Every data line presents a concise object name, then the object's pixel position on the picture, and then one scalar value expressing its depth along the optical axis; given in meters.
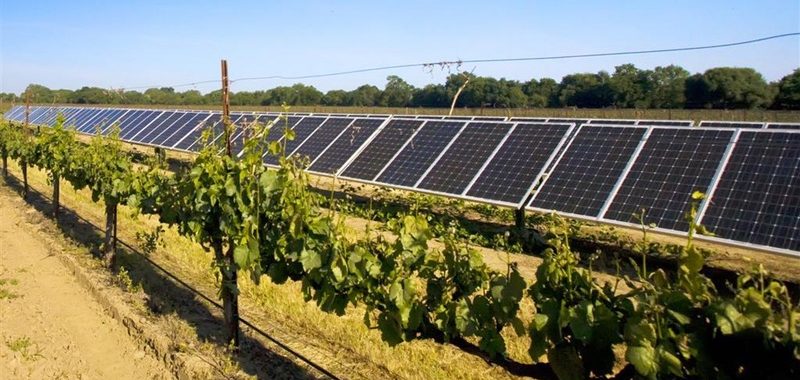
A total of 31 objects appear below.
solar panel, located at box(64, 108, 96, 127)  35.18
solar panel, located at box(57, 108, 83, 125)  37.03
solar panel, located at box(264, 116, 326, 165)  17.40
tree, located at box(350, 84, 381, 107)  89.38
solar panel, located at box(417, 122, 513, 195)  12.02
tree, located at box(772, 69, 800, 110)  47.28
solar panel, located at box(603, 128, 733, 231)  9.18
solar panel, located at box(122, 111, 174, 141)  24.78
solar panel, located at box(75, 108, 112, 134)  30.21
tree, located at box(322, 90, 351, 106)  92.94
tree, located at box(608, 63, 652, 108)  61.28
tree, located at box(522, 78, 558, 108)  71.06
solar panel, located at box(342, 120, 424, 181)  13.83
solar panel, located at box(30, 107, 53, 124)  38.17
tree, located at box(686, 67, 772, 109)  53.44
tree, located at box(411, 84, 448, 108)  77.80
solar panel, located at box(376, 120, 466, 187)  12.88
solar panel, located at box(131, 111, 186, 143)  23.61
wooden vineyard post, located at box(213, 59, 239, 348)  6.18
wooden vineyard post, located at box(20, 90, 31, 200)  14.83
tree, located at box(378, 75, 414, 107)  86.49
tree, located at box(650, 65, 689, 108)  60.25
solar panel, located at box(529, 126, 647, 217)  10.10
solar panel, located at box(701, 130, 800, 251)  8.16
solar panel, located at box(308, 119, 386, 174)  14.74
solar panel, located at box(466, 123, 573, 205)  11.13
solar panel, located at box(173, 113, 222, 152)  18.83
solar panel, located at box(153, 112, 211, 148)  21.21
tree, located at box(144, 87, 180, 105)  83.83
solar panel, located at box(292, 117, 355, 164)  16.27
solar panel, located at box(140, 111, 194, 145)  22.83
